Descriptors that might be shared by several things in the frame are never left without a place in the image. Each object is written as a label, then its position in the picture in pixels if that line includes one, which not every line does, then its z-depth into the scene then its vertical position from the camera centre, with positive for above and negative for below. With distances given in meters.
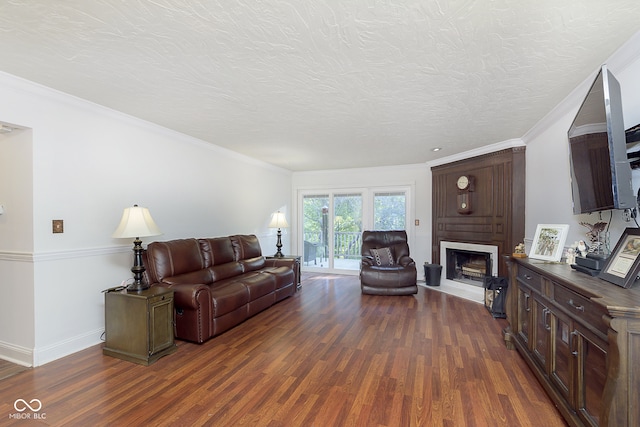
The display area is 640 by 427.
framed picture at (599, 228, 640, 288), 1.39 -0.28
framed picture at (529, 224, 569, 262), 2.20 -0.27
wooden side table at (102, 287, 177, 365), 2.43 -1.03
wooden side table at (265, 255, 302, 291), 4.69 -0.98
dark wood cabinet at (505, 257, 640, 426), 1.18 -0.72
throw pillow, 5.08 -0.85
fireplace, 4.36 -0.89
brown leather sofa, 2.80 -0.89
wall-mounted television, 1.52 +0.35
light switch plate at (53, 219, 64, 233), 2.51 -0.15
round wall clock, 4.53 +0.44
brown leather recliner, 4.53 -0.97
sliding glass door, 5.93 -0.24
